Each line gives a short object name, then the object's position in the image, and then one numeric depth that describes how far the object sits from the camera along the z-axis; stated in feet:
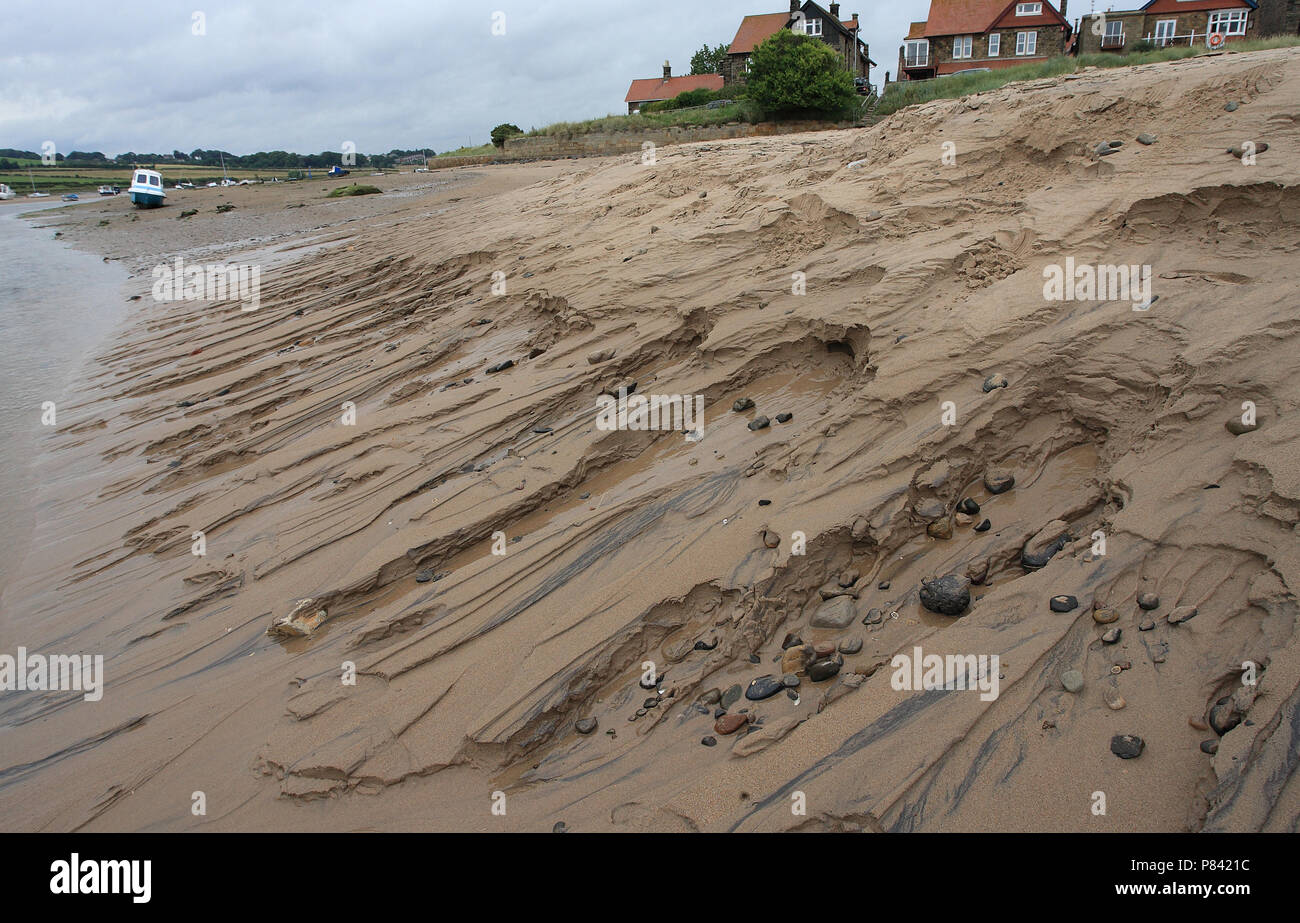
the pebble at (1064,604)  9.32
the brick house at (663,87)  156.25
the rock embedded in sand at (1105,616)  8.98
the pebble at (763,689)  9.69
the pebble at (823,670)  9.70
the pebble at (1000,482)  12.27
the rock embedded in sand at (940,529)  11.69
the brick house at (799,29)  130.31
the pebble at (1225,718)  7.30
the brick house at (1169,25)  92.17
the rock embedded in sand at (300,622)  12.47
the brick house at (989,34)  102.32
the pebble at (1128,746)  7.45
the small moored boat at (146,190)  98.02
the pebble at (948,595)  10.16
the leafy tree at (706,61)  167.42
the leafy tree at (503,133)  127.35
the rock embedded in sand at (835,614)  10.64
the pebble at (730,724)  9.29
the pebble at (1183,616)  8.59
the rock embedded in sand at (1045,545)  10.59
